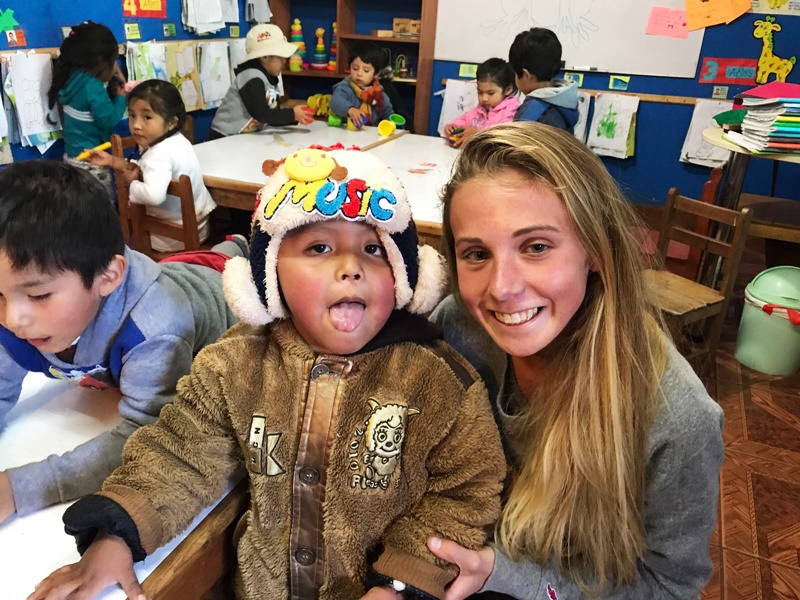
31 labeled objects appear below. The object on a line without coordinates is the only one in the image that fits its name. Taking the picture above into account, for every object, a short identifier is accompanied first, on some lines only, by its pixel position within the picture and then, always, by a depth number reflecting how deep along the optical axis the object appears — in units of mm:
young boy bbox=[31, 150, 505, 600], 851
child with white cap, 3527
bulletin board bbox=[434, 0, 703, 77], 4320
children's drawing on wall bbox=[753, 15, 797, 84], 4113
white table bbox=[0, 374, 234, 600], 746
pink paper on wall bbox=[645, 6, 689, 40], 4254
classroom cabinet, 4836
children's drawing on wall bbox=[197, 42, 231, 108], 4543
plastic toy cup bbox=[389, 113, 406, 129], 3952
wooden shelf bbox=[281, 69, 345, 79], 5074
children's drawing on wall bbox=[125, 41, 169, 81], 3900
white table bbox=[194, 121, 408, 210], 2510
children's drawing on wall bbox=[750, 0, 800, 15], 4027
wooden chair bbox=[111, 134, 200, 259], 2275
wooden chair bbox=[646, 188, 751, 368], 2297
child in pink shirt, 3377
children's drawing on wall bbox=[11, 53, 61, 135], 3146
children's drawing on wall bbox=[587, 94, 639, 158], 4477
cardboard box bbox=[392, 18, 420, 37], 4941
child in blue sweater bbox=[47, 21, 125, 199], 3242
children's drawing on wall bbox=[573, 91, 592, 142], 4535
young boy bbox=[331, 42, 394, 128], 3762
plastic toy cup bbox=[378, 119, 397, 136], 3566
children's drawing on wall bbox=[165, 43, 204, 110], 4242
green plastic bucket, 2643
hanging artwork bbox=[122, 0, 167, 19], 3904
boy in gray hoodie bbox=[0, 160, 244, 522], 856
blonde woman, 875
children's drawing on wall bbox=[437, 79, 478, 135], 4824
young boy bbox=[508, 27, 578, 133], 2877
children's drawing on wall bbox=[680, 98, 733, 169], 4297
